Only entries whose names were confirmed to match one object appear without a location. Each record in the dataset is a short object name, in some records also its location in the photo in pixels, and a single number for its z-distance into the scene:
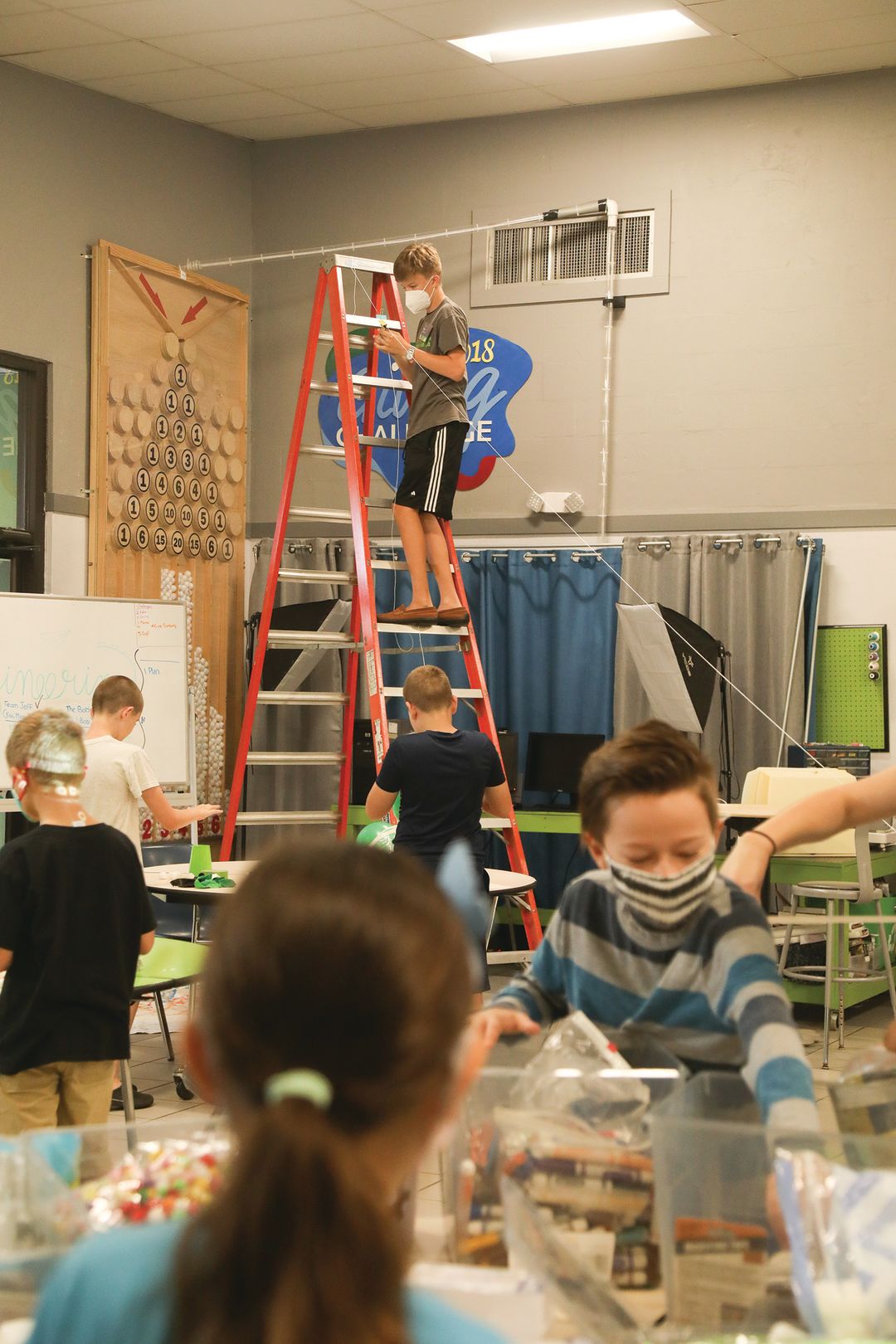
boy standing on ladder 6.25
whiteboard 6.30
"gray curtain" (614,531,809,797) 7.05
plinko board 7.33
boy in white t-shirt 4.75
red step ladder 6.30
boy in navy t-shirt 4.64
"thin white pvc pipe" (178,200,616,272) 7.61
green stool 3.77
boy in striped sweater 1.60
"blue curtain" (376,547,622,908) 7.55
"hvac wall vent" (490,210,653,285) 7.56
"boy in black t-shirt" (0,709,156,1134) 3.04
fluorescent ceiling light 6.61
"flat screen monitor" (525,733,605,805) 7.24
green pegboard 7.04
